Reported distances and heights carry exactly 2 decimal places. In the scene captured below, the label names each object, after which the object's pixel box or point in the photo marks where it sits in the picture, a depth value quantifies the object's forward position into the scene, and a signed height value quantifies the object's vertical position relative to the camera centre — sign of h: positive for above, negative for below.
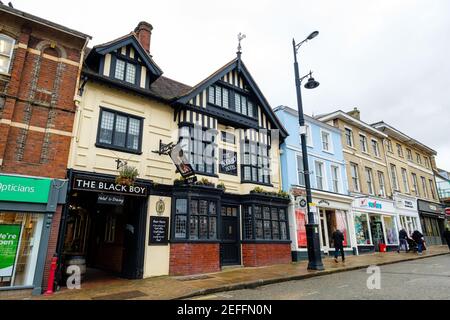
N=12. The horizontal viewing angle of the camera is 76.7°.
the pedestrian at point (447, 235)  18.57 +0.24
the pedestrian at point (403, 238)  20.04 +0.04
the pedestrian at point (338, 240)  14.86 -0.03
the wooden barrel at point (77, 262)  9.96 -0.71
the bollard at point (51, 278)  8.37 -1.04
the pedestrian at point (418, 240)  18.62 -0.07
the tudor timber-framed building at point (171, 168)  10.73 +3.05
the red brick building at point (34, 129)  8.52 +3.56
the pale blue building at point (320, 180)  16.19 +3.68
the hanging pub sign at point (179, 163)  11.27 +3.02
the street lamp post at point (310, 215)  11.72 +1.01
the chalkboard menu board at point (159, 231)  10.96 +0.36
